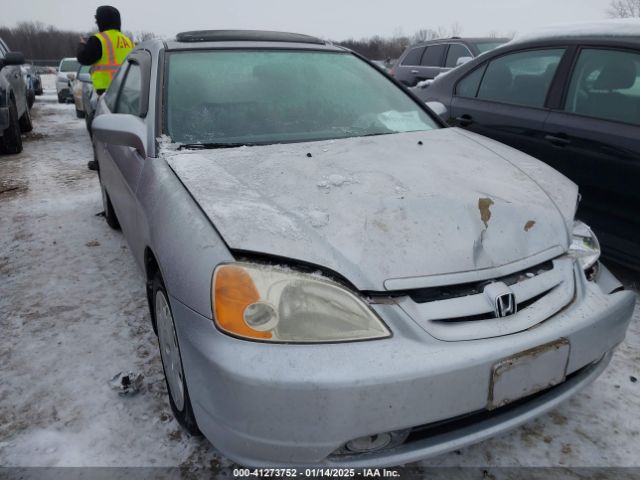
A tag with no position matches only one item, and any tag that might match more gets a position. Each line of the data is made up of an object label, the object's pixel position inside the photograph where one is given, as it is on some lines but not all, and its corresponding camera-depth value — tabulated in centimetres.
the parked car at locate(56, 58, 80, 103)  1429
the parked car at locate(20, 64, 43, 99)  1329
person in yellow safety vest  500
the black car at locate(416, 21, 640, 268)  272
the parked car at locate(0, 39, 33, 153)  612
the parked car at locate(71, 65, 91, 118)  959
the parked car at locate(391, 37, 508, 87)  796
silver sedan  131
